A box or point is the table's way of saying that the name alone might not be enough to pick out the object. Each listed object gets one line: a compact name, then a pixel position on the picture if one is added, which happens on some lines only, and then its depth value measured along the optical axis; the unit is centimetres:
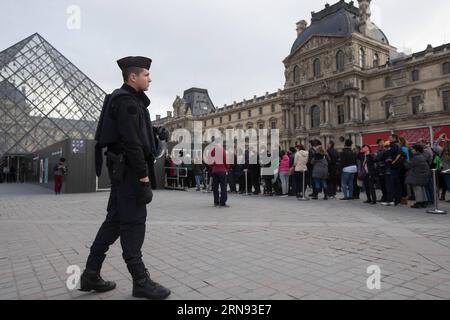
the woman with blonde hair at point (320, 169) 990
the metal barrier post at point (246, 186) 1253
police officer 248
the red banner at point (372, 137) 2662
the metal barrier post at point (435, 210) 667
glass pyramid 2731
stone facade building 4194
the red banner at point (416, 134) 2441
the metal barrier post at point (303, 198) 1000
